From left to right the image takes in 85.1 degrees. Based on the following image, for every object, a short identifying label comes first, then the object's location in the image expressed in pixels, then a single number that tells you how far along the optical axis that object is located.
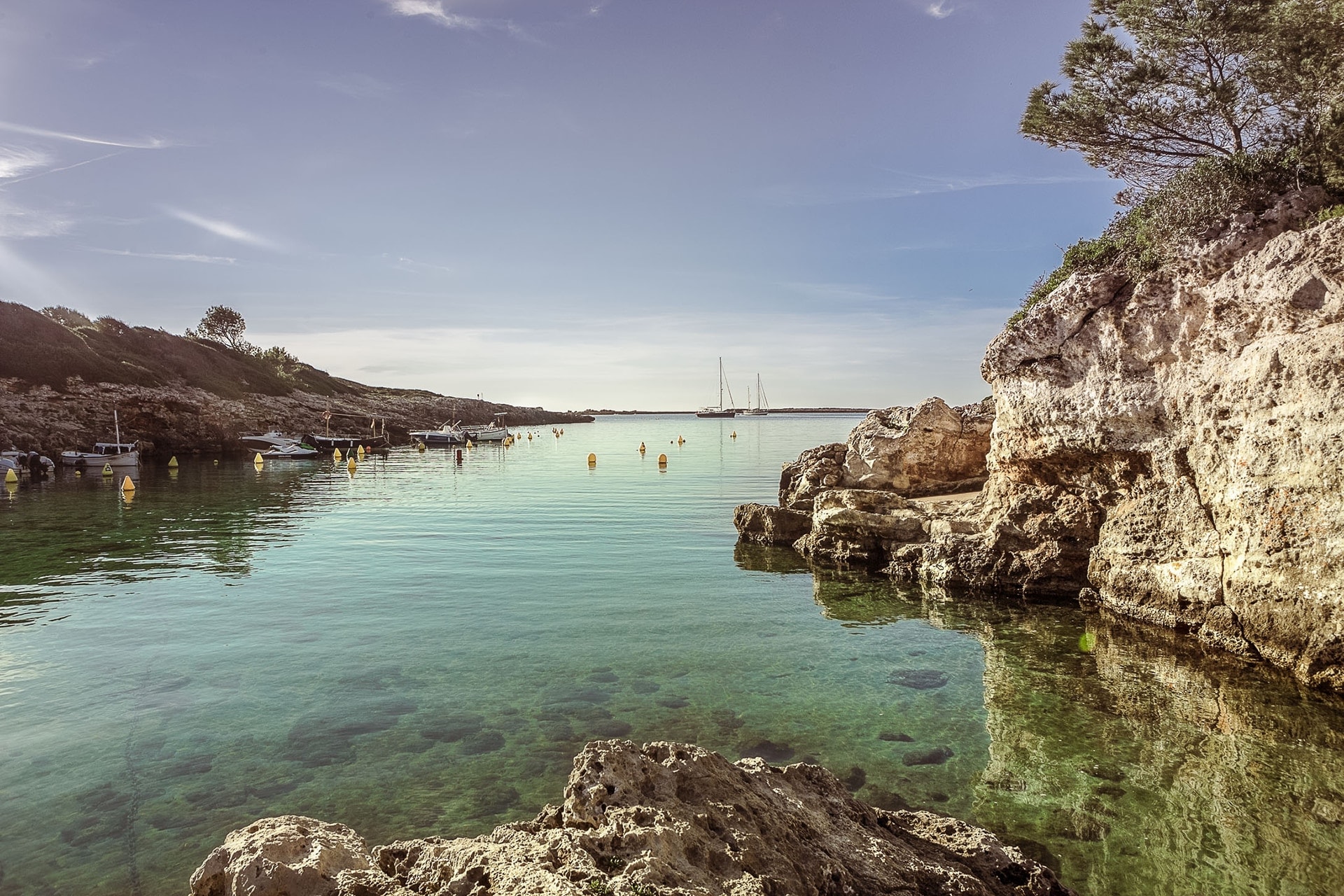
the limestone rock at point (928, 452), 18.91
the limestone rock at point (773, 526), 18.58
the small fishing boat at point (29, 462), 40.81
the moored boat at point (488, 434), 84.81
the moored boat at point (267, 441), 62.38
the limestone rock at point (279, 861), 3.66
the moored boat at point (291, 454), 59.31
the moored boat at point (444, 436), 78.81
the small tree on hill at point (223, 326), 112.94
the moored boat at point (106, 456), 41.97
